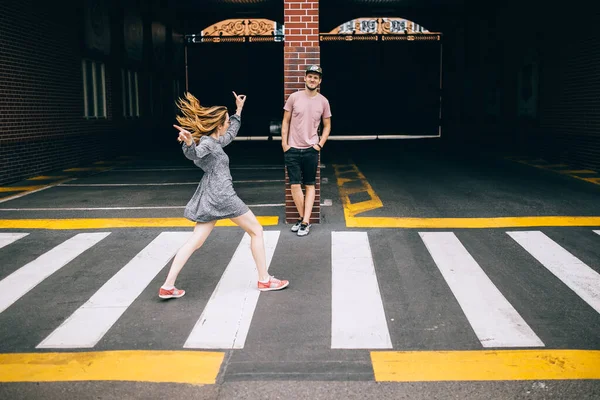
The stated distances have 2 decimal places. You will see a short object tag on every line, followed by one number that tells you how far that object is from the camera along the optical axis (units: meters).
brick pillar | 8.75
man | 8.32
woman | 5.51
